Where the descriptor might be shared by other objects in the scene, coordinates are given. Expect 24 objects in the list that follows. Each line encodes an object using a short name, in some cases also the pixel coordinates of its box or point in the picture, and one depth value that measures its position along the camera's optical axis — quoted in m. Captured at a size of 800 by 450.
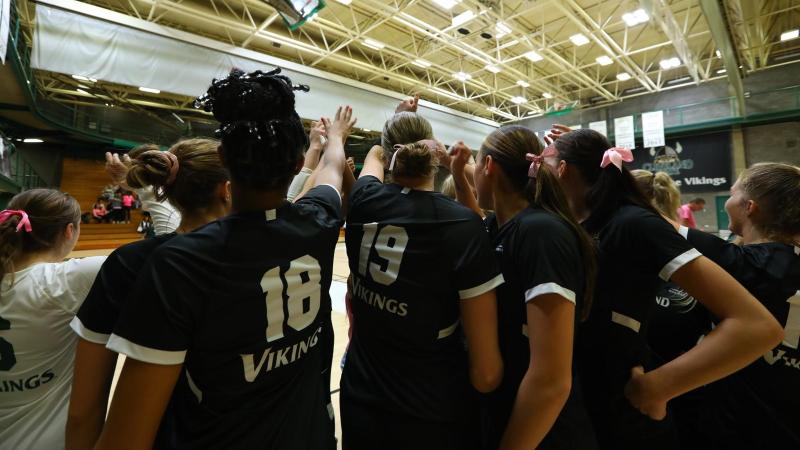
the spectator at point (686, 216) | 5.98
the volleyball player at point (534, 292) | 1.02
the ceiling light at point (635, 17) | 9.45
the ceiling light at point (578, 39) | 11.05
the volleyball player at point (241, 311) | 0.75
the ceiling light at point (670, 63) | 12.50
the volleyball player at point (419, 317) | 1.16
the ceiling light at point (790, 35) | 10.91
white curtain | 7.34
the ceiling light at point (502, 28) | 10.02
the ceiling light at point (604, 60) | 12.69
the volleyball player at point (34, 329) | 1.31
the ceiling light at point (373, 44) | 10.45
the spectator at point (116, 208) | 14.58
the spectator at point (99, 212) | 14.42
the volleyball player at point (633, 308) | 1.14
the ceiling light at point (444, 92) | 14.34
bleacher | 14.34
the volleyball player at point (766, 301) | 1.38
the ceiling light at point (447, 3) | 8.84
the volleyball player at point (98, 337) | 0.94
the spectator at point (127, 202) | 14.82
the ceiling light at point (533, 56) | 11.53
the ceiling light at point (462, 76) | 13.13
